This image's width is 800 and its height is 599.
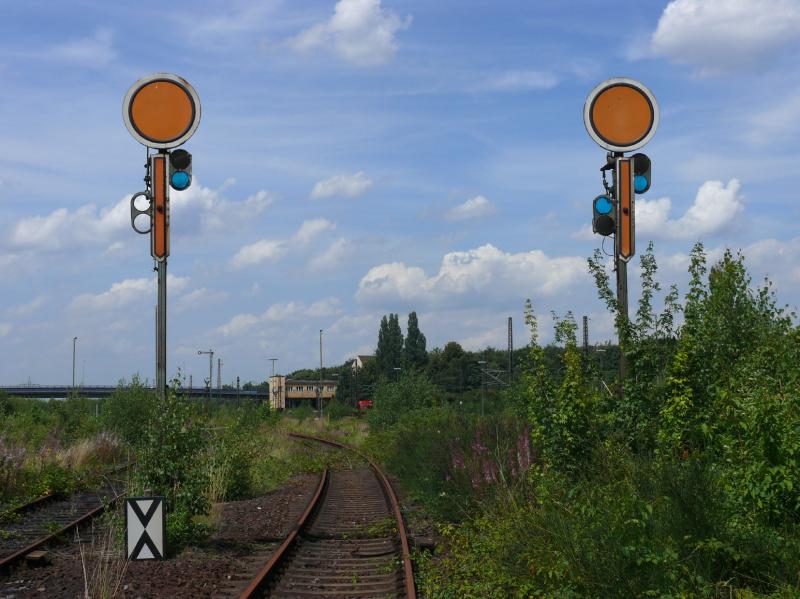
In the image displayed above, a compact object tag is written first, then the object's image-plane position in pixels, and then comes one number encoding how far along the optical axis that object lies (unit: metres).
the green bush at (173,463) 12.62
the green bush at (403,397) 40.84
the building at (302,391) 154.12
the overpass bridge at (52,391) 143.01
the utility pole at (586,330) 44.94
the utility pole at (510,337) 54.78
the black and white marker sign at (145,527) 10.58
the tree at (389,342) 128.50
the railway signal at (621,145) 11.40
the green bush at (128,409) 35.81
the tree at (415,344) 128.89
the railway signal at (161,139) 12.35
